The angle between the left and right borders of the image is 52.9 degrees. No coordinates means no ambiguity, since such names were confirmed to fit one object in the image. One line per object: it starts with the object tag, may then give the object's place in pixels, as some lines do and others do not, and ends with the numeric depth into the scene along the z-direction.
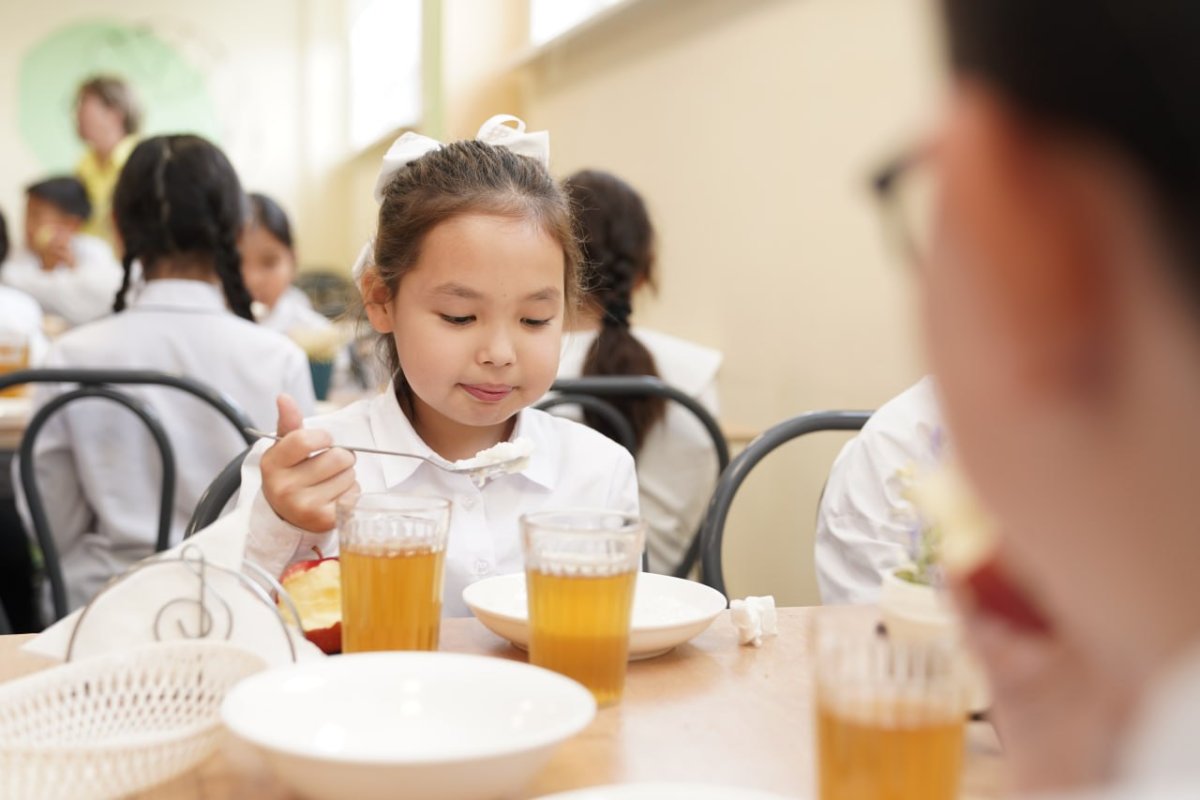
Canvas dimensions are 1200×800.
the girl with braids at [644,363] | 2.59
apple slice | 1.01
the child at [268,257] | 3.98
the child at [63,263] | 4.86
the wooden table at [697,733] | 0.74
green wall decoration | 7.57
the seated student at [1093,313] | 0.26
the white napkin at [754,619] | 1.05
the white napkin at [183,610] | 0.85
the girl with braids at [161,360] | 2.17
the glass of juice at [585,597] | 0.87
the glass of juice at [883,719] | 0.60
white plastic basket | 0.65
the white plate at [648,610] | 0.98
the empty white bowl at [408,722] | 0.65
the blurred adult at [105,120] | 6.07
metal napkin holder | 0.85
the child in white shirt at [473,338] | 1.44
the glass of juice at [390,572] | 0.93
